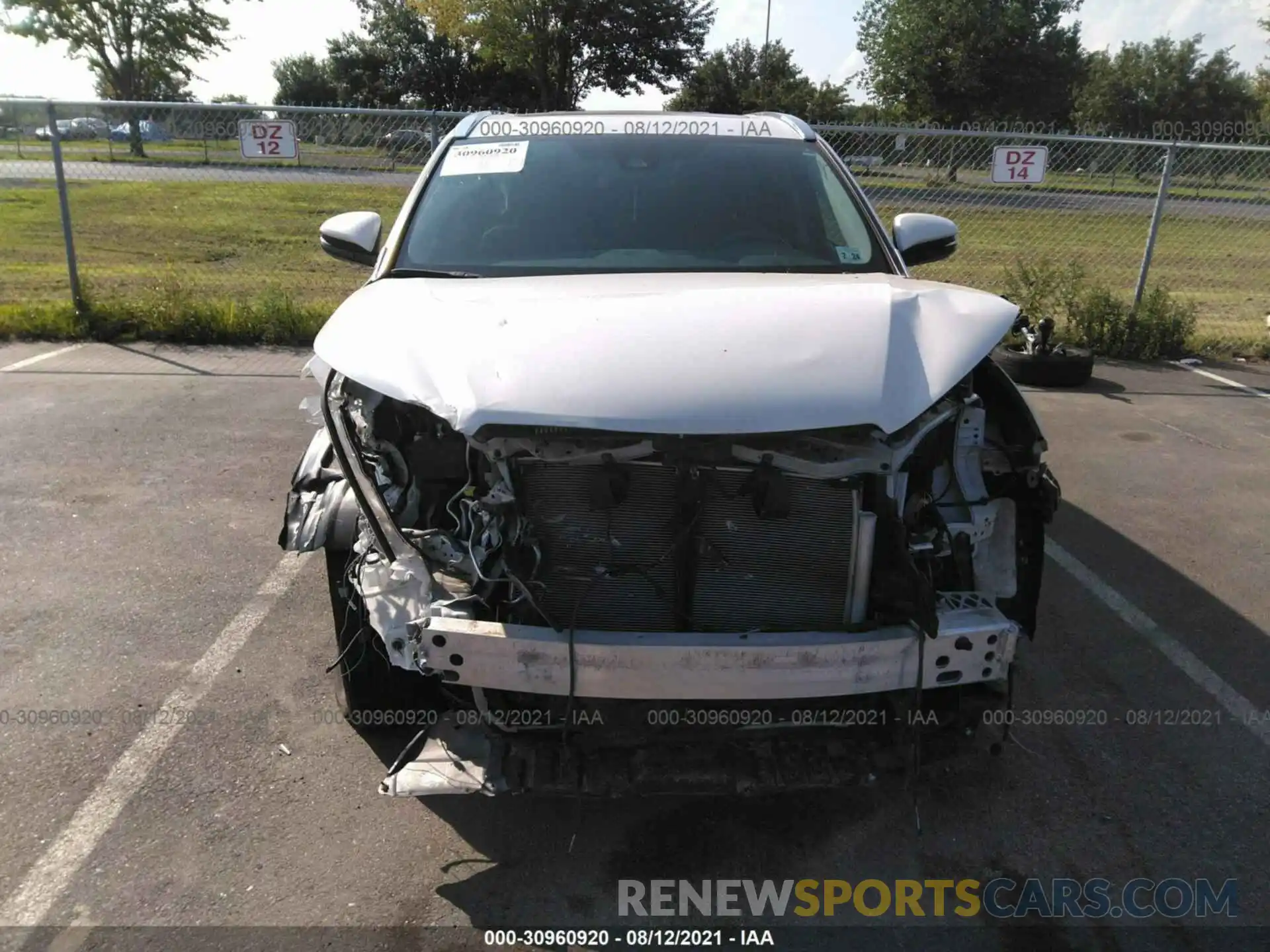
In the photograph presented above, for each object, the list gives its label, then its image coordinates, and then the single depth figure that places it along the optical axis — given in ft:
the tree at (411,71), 125.08
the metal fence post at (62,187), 25.39
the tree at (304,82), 156.04
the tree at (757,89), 125.39
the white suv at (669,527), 7.32
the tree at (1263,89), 152.68
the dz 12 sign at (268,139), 25.61
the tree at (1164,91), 144.36
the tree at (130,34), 121.29
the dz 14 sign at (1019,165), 26.66
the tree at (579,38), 94.53
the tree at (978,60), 109.40
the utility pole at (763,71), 124.88
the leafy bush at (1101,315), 27.53
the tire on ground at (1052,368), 24.36
